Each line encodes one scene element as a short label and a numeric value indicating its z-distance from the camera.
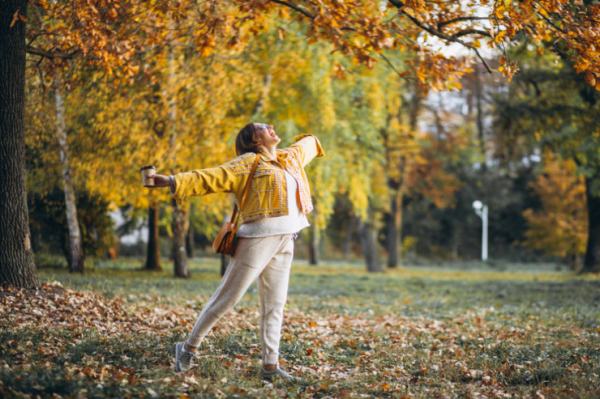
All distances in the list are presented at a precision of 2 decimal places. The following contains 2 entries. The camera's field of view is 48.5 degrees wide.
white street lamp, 42.12
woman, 5.81
